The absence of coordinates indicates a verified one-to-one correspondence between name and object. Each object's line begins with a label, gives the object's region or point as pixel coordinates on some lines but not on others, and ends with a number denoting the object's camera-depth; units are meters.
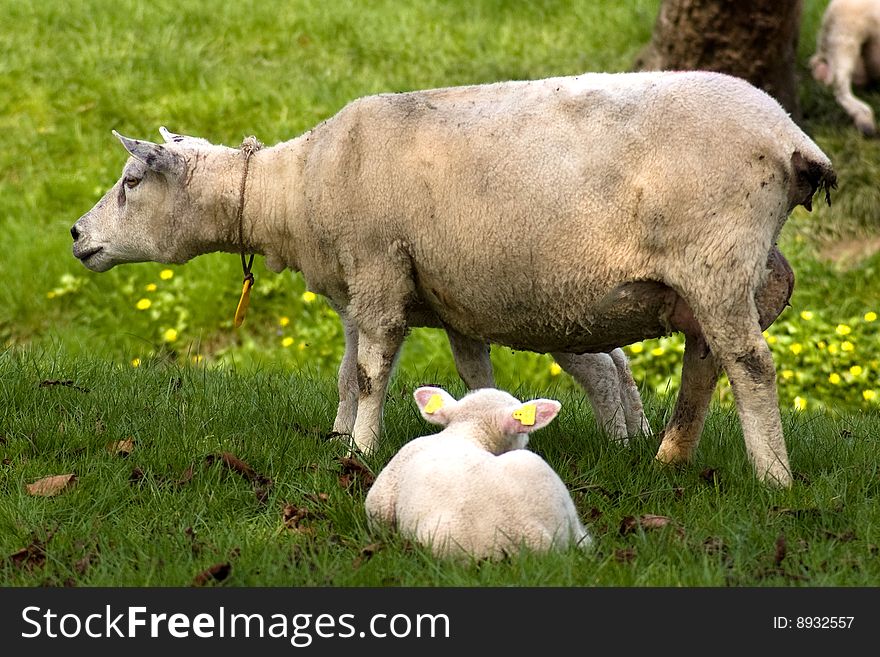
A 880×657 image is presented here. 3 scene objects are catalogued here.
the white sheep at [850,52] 20.91
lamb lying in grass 7.79
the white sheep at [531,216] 9.20
